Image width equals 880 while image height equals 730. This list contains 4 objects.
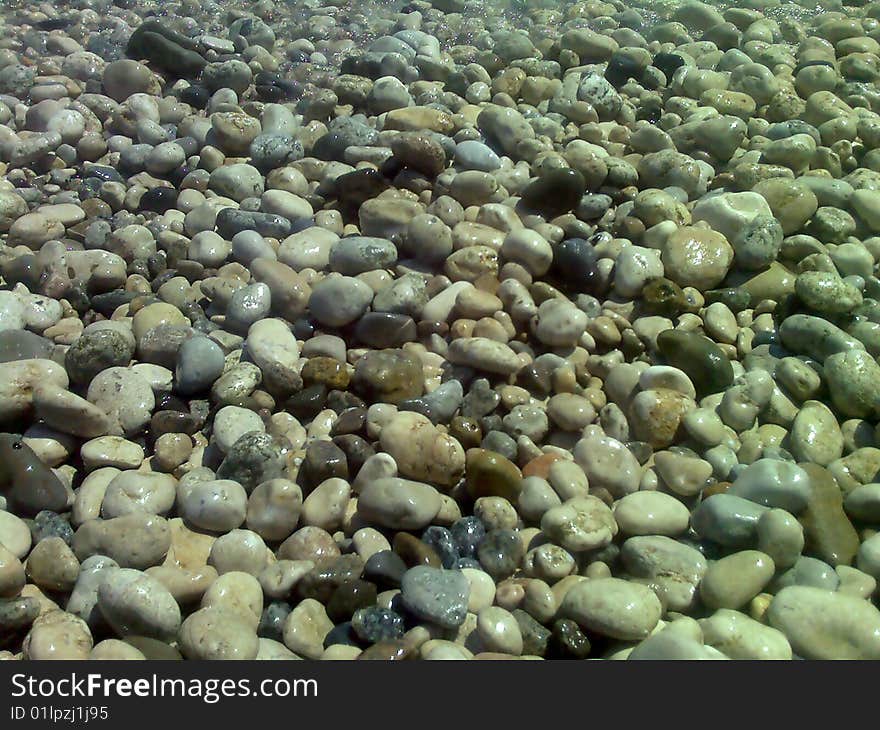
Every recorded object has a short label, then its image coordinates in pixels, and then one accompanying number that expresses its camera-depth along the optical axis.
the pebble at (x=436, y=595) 0.43
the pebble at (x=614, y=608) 0.42
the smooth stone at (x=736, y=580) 0.44
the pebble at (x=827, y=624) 0.41
